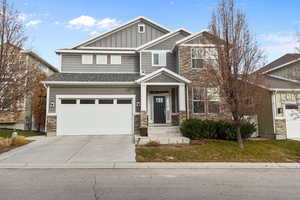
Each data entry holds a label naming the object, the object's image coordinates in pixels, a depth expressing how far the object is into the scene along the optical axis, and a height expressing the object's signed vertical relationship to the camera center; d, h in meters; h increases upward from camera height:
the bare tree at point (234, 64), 9.08 +2.27
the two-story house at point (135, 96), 13.05 +1.16
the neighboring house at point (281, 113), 12.75 -0.03
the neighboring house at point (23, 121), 17.41 -0.74
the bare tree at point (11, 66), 9.76 +2.39
